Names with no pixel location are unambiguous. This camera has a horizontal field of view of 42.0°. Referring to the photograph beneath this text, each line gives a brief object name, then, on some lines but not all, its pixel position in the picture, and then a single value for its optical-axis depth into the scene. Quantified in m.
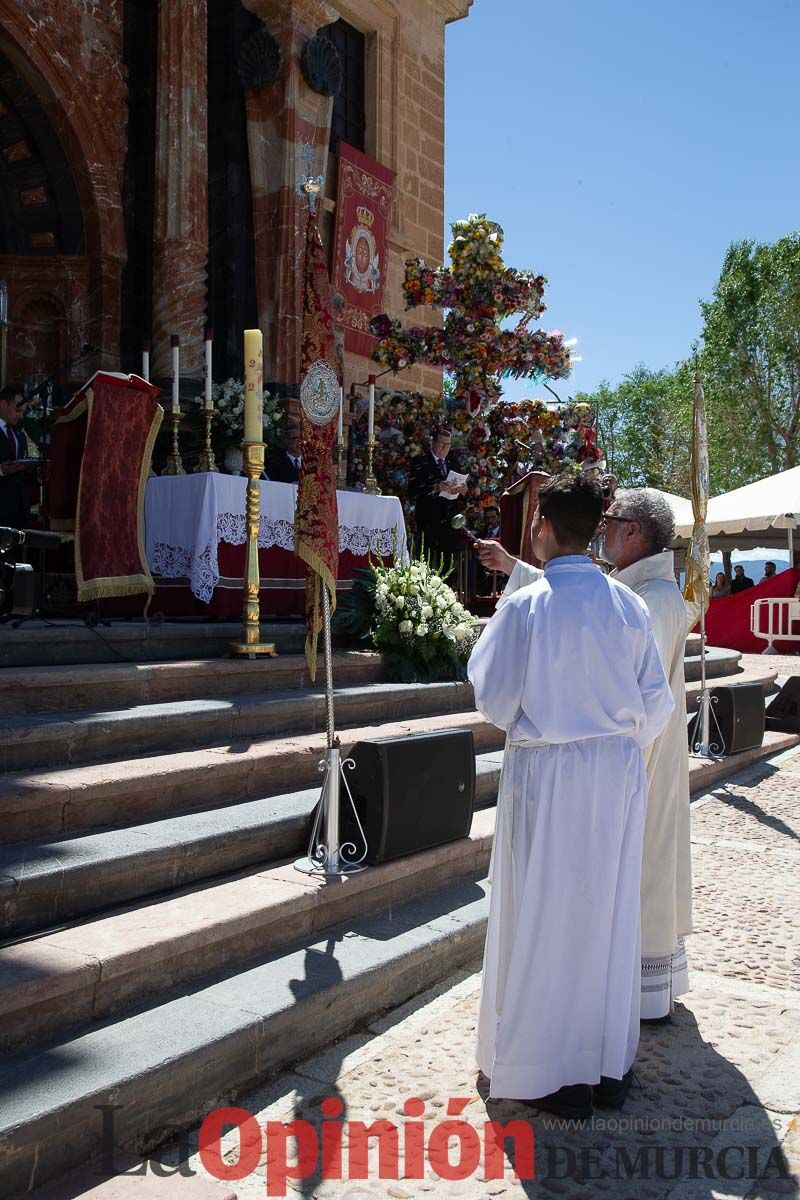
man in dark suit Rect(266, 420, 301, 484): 9.41
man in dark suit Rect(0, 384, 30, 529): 7.36
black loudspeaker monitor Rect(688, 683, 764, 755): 8.74
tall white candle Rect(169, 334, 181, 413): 7.63
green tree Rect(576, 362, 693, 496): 42.50
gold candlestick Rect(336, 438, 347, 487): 10.31
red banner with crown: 13.37
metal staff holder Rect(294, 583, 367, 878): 4.36
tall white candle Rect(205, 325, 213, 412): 7.66
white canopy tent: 18.58
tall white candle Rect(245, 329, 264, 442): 6.38
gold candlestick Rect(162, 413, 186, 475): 7.92
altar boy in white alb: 3.08
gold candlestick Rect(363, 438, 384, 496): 8.99
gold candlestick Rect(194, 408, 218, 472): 7.71
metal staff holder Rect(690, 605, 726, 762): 8.65
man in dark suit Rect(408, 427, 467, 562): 9.92
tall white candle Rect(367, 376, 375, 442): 8.79
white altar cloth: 7.30
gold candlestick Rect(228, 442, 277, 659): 6.55
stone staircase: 2.92
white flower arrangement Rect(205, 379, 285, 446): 8.91
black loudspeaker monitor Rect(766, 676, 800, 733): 10.95
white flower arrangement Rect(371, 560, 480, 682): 7.41
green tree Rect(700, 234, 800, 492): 34.34
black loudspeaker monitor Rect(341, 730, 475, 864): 4.51
